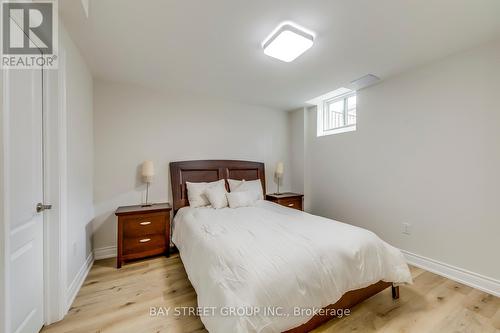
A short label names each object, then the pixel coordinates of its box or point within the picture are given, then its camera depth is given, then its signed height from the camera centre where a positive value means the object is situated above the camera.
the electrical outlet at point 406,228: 2.48 -0.81
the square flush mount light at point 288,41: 1.69 +1.13
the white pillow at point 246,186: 3.17 -0.36
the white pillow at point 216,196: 2.78 -0.46
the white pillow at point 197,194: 2.84 -0.43
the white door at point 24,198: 1.15 -0.22
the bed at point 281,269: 1.13 -0.73
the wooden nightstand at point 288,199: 3.52 -0.63
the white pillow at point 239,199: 2.83 -0.51
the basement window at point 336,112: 3.32 +0.97
